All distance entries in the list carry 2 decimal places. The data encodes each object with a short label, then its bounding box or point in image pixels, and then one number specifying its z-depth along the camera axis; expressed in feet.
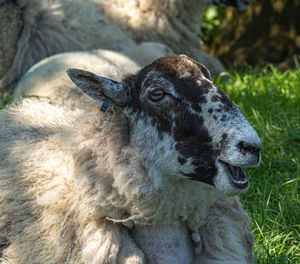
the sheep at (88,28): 35.40
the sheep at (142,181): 15.44
